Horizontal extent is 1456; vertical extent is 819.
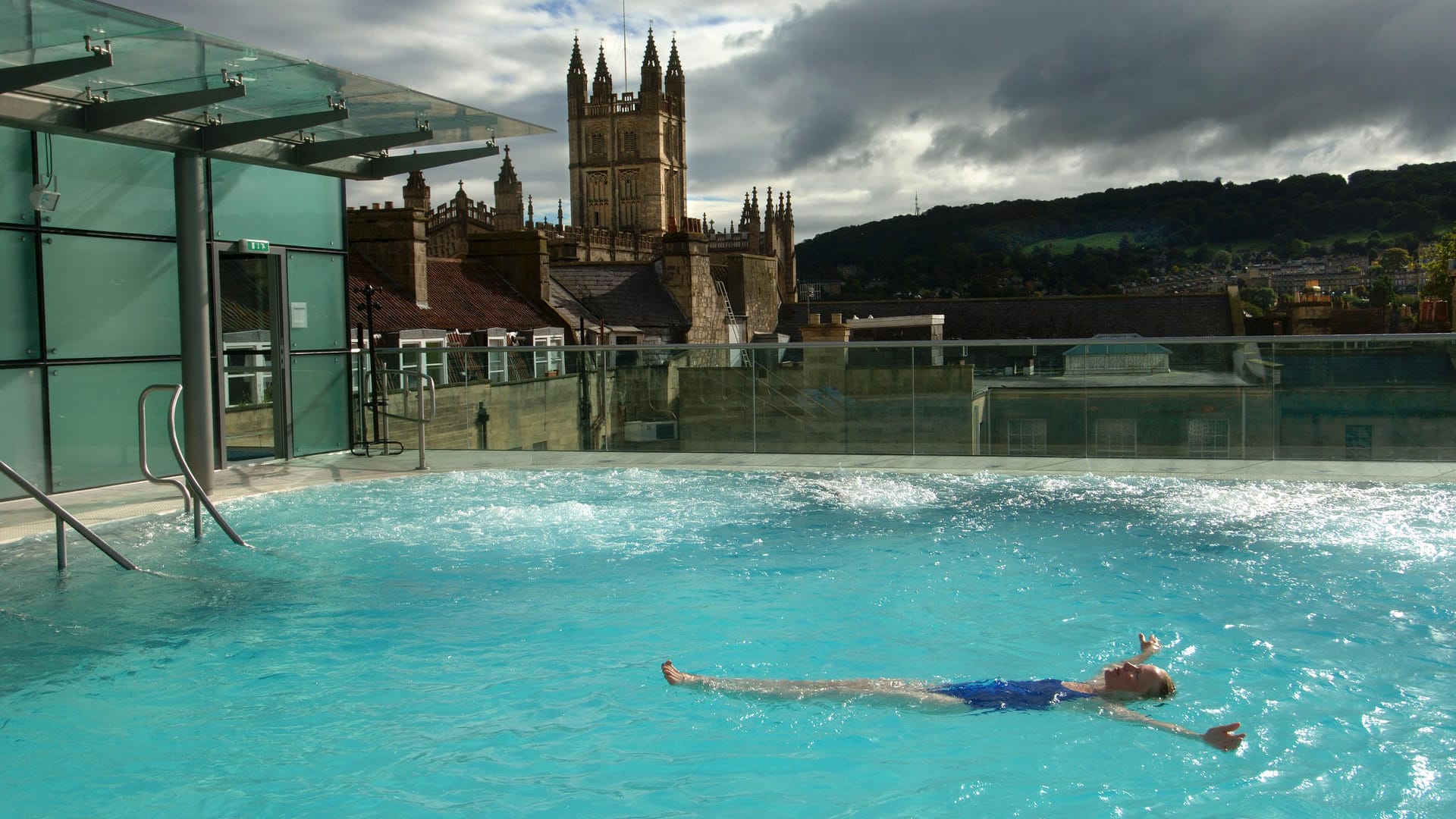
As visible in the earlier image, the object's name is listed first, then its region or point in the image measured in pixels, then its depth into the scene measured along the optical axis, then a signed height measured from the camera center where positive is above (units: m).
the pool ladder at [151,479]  6.62 -1.04
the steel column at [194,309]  10.48 +0.41
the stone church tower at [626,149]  136.00 +23.88
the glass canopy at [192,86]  7.65 +2.18
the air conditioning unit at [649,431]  13.76 -1.00
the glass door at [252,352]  12.54 +0.00
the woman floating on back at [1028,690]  5.33 -1.65
